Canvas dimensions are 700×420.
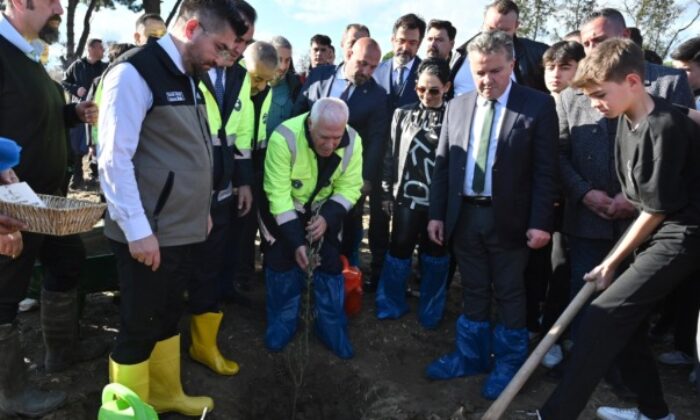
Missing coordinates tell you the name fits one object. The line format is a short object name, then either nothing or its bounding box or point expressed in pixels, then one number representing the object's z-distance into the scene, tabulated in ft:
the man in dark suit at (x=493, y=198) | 10.66
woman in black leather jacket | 13.23
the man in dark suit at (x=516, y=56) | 14.78
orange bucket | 13.99
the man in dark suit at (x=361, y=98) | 15.06
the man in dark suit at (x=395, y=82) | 16.08
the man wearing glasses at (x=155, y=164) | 7.69
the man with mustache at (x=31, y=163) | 8.77
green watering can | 6.47
